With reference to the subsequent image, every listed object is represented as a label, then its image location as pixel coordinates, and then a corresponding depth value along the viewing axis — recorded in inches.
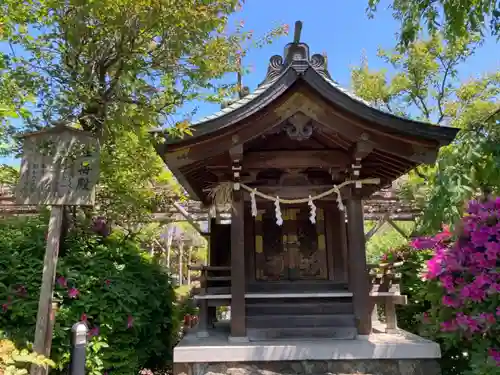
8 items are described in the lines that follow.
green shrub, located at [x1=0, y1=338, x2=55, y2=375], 150.9
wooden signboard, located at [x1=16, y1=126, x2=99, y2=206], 183.8
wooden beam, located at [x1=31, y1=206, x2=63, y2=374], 166.1
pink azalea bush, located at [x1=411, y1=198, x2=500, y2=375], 144.8
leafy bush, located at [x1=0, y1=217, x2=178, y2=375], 180.2
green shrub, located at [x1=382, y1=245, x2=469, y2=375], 275.7
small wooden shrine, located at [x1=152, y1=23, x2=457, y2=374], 193.8
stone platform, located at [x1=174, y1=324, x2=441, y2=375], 183.8
